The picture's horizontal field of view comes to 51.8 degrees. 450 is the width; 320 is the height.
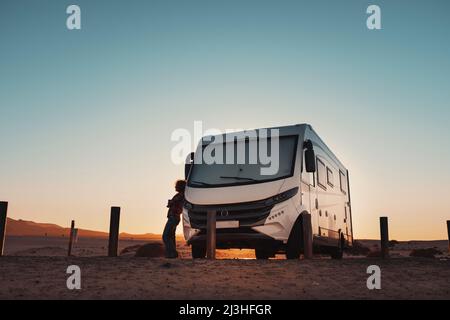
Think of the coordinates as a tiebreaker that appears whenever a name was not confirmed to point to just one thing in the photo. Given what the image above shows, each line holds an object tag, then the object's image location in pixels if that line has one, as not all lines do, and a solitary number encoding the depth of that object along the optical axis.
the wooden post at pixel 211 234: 10.12
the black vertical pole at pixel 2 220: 11.49
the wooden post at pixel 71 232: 18.35
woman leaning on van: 11.62
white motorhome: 10.04
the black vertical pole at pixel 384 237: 12.84
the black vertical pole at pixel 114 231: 11.46
